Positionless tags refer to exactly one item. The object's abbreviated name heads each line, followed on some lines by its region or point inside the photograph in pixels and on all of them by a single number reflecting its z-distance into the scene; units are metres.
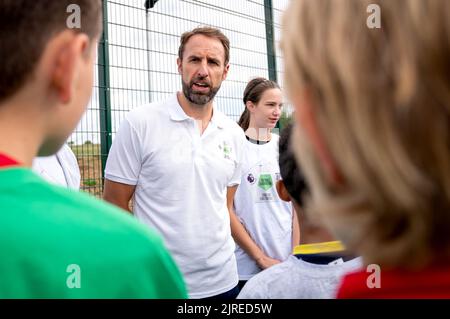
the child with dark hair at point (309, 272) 1.24
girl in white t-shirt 2.76
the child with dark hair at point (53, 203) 0.68
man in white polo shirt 2.34
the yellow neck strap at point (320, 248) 1.31
